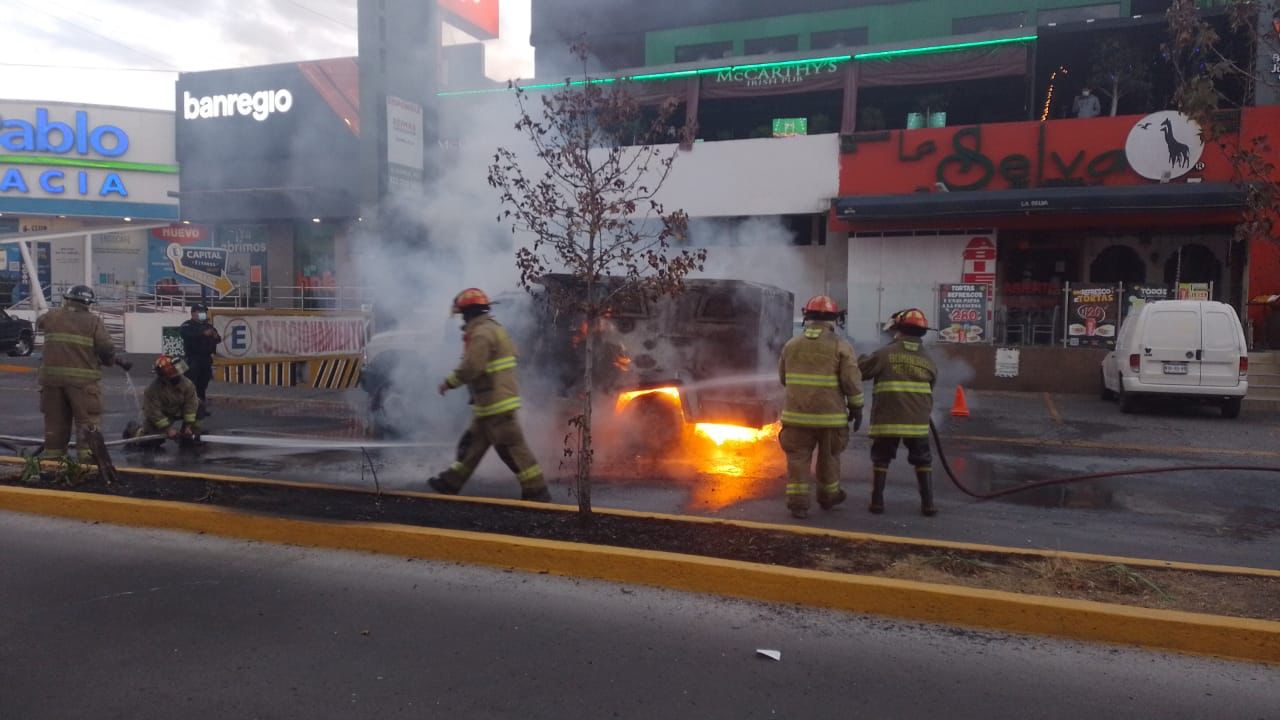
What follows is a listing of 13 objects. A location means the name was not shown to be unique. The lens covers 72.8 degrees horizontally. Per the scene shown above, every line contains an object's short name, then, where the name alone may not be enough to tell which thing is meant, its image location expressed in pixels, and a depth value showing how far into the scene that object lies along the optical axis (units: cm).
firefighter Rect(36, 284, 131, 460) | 645
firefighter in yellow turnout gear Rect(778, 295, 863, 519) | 571
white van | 1110
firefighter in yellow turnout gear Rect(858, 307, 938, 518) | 588
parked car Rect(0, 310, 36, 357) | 1902
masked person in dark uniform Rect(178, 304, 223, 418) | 1070
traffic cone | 1131
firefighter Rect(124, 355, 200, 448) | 802
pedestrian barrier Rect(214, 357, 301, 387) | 1481
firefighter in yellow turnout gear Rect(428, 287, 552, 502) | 574
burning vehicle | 827
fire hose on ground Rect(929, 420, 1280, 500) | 636
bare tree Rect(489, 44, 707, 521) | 490
